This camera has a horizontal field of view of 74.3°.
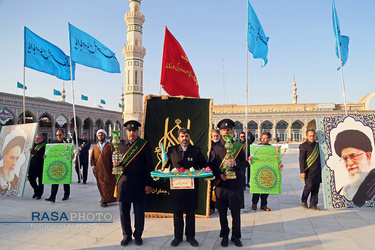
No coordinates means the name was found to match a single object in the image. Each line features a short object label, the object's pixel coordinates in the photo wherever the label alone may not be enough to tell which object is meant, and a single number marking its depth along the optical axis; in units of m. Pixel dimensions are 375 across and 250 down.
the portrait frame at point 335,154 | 4.31
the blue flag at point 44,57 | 6.30
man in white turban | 4.57
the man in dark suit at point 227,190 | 2.93
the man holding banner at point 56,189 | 4.86
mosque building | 23.80
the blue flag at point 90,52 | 6.21
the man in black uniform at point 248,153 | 5.88
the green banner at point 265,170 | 4.38
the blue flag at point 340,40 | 5.62
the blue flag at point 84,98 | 32.94
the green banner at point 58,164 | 5.00
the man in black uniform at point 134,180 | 2.98
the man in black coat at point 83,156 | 6.61
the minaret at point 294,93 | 47.38
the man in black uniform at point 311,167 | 4.32
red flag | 4.73
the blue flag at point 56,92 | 28.70
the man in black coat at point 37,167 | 5.21
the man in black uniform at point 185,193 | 2.88
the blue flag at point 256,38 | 5.44
